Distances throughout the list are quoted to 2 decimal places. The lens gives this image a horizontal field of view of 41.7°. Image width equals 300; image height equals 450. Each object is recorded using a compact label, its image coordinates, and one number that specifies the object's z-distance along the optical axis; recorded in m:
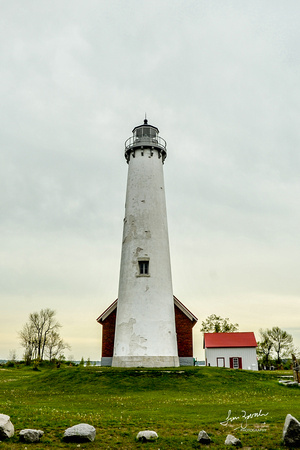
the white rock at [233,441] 9.11
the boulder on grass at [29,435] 8.98
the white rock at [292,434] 8.88
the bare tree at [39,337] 76.25
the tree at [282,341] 71.41
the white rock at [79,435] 9.12
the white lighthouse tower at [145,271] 27.59
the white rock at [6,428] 8.95
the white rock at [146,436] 9.38
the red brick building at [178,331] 33.31
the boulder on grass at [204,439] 9.28
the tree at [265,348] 69.00
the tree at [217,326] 66.81
